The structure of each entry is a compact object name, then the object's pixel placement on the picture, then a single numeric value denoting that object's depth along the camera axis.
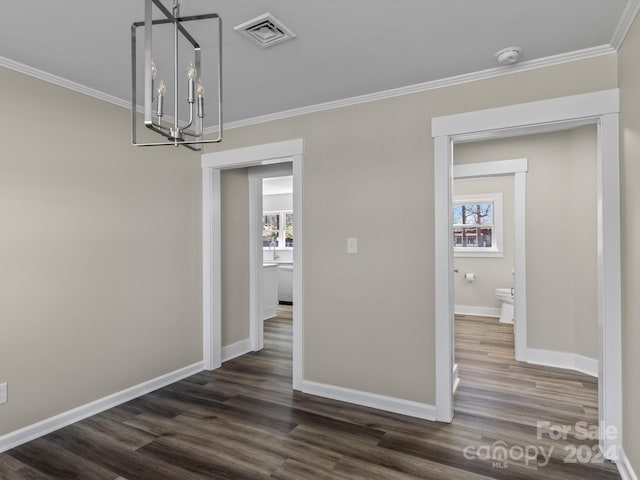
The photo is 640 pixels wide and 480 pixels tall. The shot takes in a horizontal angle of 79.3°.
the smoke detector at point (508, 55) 2.27
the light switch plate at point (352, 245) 3.07
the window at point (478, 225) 6.26
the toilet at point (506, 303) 5.58
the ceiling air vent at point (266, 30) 1.95
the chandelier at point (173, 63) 1.44
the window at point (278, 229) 8.14
